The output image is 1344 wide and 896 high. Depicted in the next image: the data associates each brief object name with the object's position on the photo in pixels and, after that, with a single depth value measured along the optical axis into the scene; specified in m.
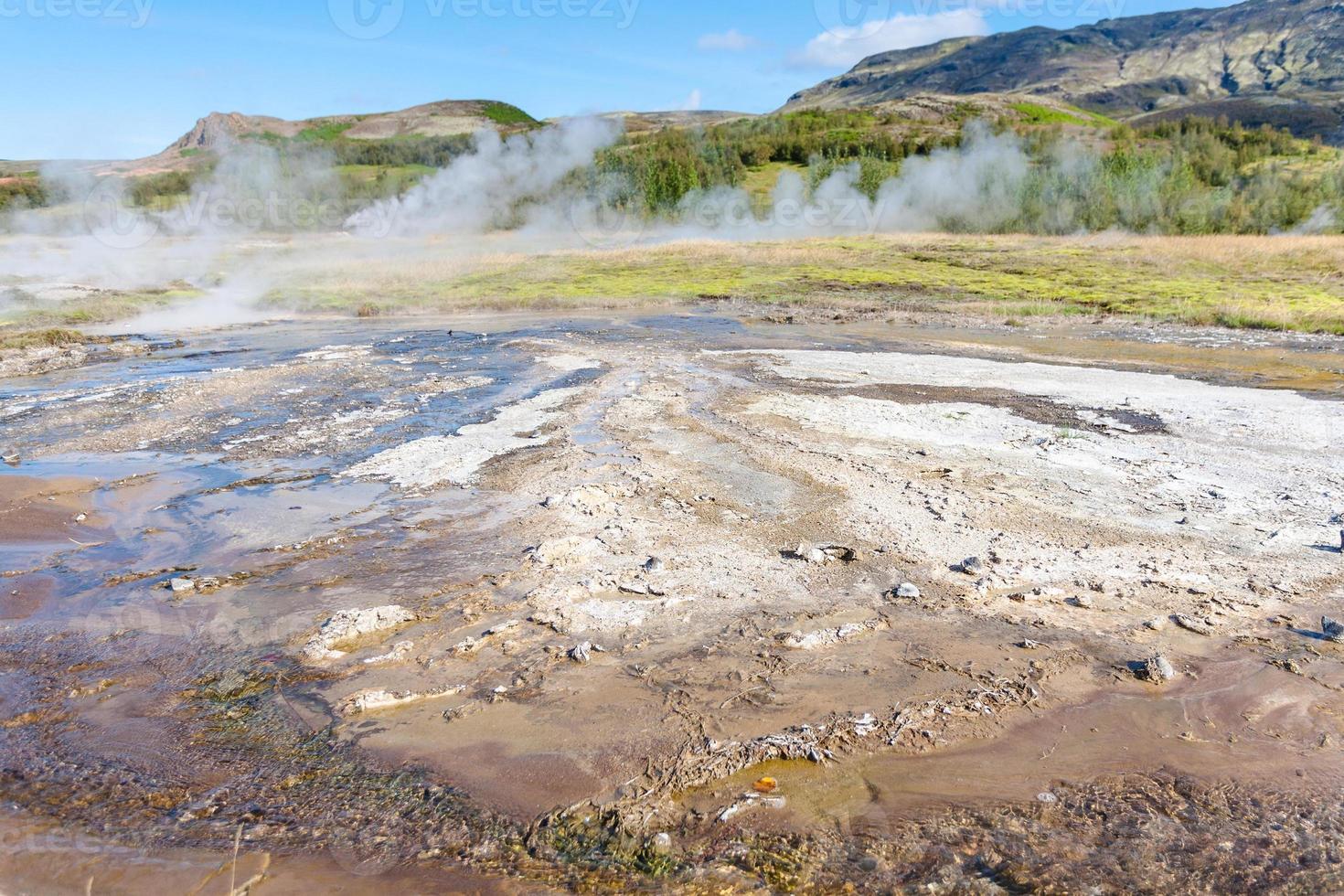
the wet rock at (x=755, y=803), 3.02
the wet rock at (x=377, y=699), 3.72
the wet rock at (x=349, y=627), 4.24
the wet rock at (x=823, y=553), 5.21
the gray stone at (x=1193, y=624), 4.29
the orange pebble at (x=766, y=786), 3.14
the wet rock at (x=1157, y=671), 3.87
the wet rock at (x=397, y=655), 4.13
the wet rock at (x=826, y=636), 4.21
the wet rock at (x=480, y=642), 4.19
